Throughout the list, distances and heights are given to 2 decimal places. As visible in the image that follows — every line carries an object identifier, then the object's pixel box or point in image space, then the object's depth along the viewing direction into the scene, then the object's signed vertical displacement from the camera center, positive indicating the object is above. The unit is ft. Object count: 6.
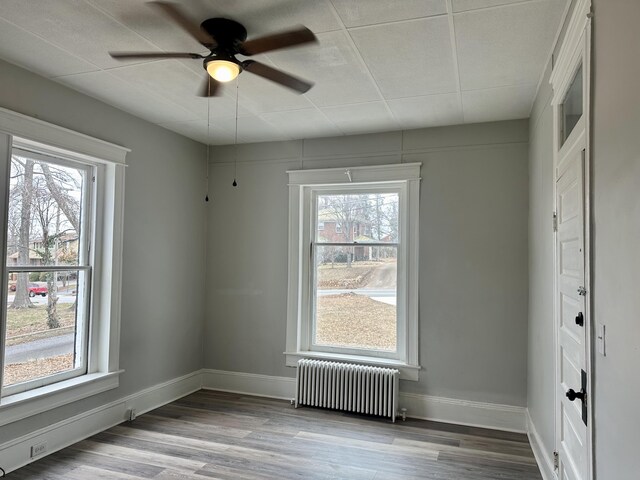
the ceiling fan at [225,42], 7.27 +3.70
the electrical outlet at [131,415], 12.71 -4.70
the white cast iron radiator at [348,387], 13.30 -4.06
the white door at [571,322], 6.33 -0.99
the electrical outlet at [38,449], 10.05 -4.57
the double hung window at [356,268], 13.91 -0.37
